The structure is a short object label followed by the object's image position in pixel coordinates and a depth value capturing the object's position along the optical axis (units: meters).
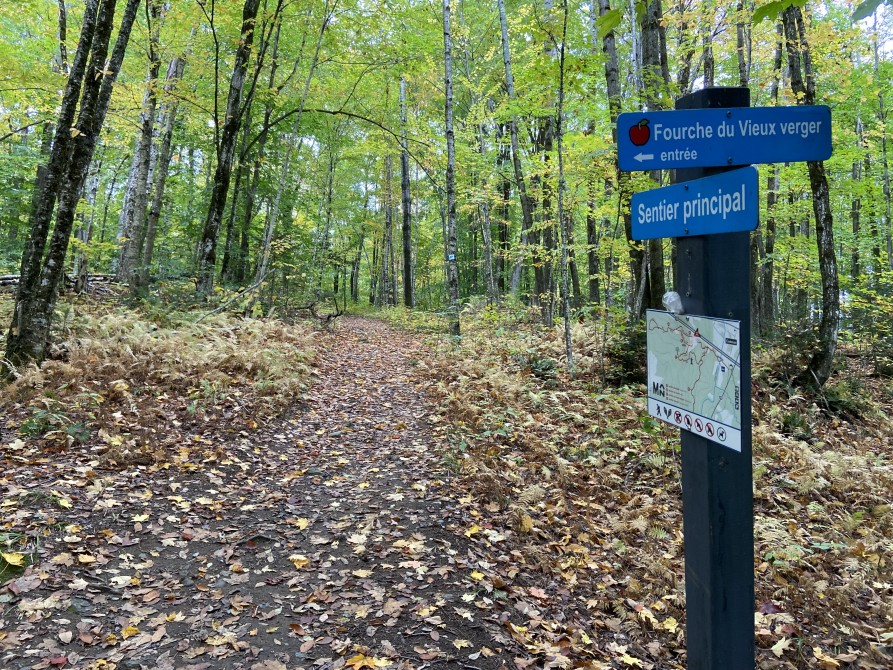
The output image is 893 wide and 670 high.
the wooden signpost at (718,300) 1.85
